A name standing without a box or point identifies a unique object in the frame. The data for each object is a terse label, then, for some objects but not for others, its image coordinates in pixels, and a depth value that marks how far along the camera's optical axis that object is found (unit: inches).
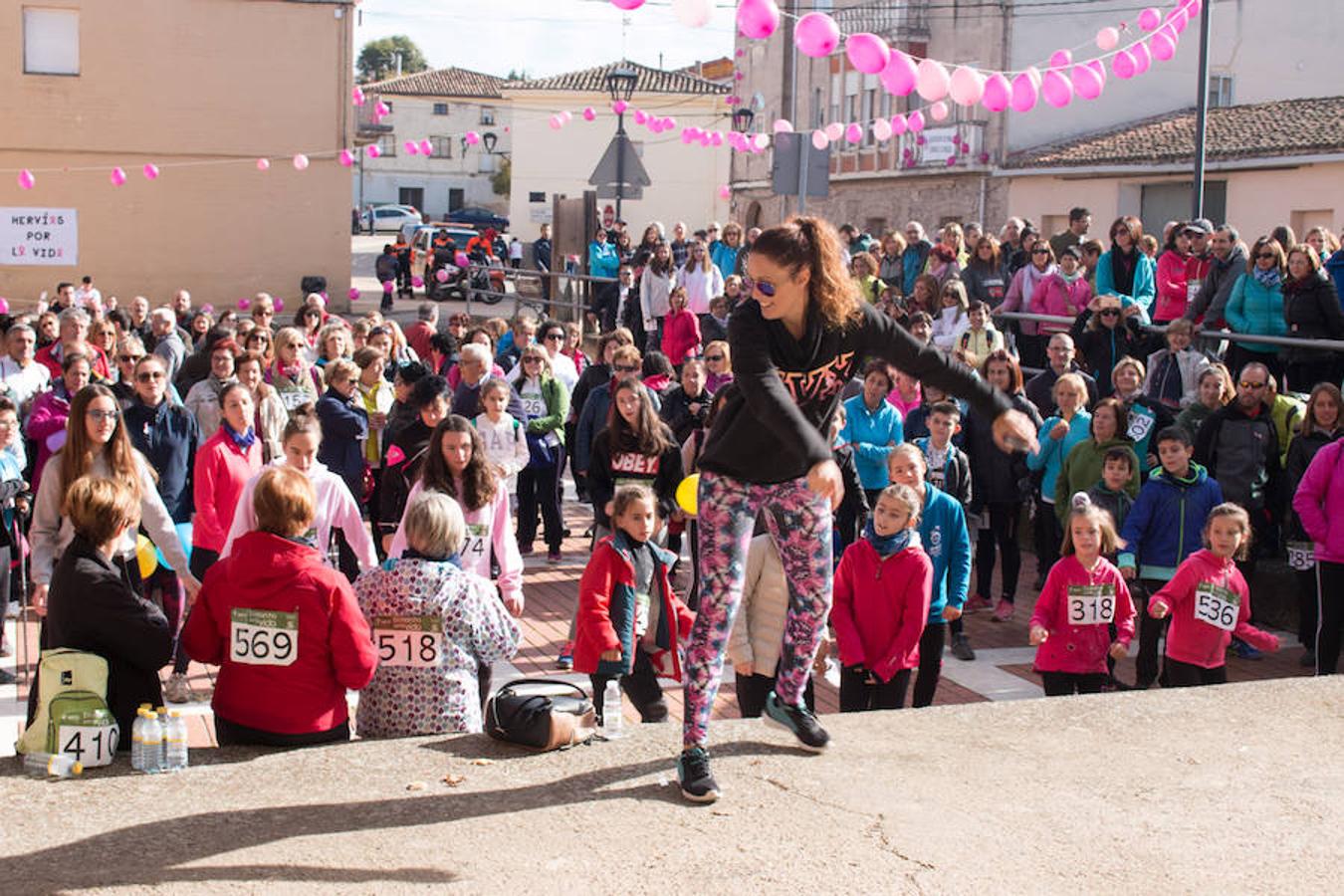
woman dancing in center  184.2
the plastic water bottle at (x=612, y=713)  221.0
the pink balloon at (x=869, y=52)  474.6
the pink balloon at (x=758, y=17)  391.2
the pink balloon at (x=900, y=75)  506.0
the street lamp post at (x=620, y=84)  872.3
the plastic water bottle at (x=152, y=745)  200.2
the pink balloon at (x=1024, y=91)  547.2
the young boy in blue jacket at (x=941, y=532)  316.5
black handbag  209.9
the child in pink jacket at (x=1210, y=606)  302.0
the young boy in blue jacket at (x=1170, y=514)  355.6
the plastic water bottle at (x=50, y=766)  197.3
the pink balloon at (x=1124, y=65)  601.0
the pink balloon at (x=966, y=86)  512.1
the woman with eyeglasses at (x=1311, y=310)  459.8
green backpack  200.8
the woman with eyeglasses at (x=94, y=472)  280.1
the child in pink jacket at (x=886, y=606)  270.5
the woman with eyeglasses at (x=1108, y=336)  504.1
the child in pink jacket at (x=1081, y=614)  295.1
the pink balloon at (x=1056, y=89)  564.7
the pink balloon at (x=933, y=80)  509.7
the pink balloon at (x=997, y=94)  533.3
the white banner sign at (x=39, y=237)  1119.0
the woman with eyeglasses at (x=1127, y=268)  548.1
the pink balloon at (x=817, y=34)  436.8
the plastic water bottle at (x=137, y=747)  200.1
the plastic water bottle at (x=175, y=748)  201.3
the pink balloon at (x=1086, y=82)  557.2
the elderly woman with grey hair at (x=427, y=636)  221.6
